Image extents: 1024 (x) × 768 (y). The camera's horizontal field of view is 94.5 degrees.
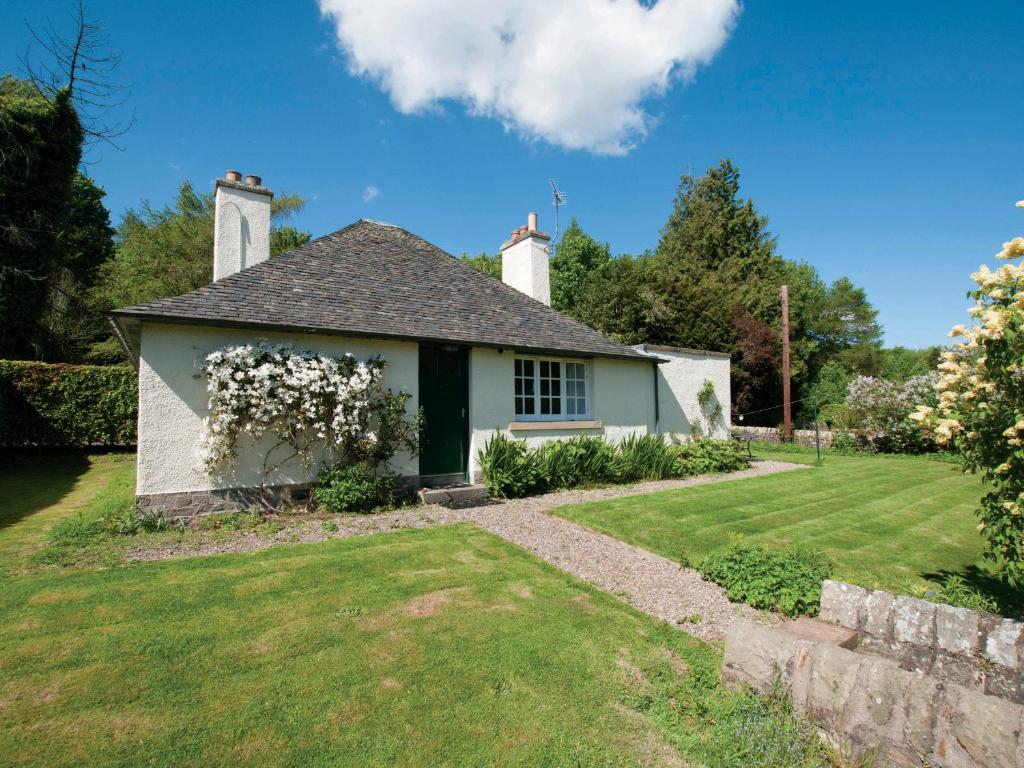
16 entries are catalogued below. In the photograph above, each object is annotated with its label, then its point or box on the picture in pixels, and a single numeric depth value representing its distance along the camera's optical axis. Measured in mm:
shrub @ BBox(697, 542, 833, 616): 4730
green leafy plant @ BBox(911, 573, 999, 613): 4441
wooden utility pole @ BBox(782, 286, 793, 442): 19453
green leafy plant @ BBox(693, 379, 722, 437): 16391
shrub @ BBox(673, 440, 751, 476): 13000
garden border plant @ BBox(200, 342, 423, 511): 7574
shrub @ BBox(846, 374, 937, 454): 16891
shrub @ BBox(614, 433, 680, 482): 11733
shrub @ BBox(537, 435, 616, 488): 10500
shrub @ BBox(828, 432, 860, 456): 18203
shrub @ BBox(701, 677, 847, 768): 2639
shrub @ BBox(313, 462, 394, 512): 8180
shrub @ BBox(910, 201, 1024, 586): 3727
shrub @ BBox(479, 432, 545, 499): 9805
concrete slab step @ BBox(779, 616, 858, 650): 3295
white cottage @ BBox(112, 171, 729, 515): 7562
